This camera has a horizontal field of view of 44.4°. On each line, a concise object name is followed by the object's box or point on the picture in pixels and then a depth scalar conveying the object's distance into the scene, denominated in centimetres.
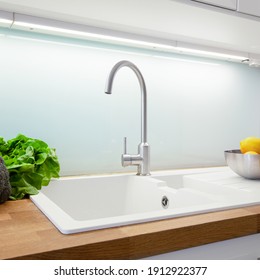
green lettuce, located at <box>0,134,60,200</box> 86
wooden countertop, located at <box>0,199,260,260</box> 52
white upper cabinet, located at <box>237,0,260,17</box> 109
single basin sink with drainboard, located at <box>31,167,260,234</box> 94
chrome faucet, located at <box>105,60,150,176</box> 119
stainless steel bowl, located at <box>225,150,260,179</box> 110
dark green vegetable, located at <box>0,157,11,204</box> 75
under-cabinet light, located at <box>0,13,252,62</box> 110
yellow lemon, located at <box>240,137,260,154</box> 116
